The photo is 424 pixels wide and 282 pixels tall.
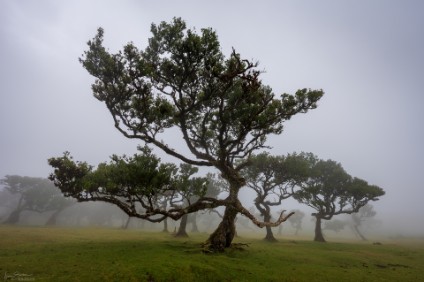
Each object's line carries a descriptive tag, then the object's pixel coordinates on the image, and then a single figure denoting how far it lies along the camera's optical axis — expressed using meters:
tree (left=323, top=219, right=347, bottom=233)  125.31
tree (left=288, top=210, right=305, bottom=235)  127.10
